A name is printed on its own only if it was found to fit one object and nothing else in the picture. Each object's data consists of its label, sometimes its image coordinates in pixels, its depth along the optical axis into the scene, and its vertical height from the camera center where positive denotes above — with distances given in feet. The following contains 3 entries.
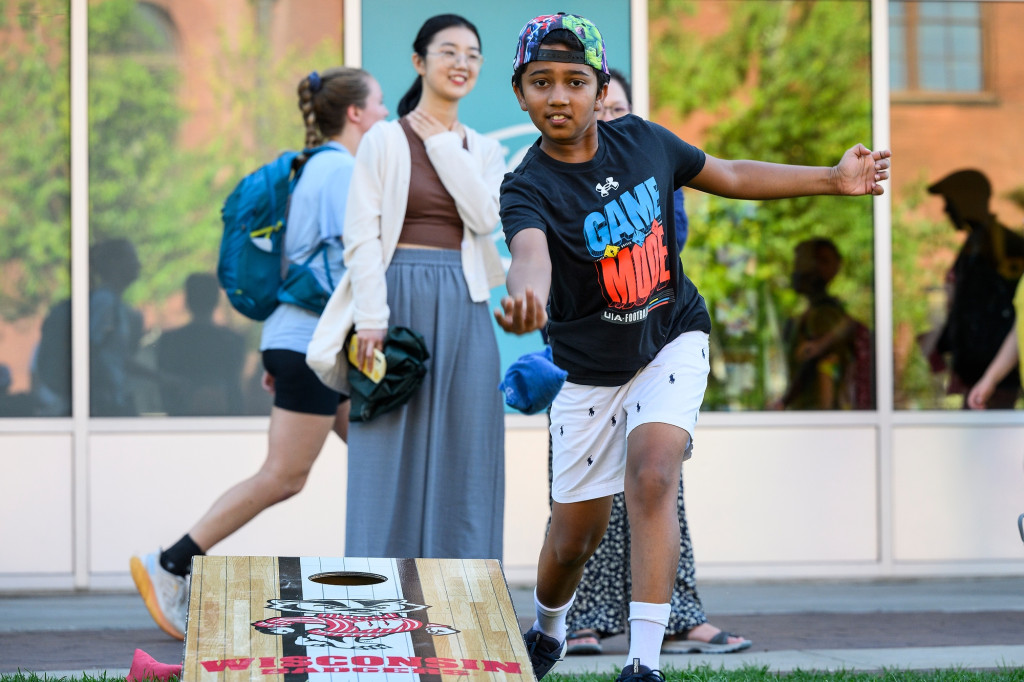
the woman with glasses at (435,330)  31.81 +0.32
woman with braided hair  33.63 -0.69
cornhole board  18.95 -2.12
